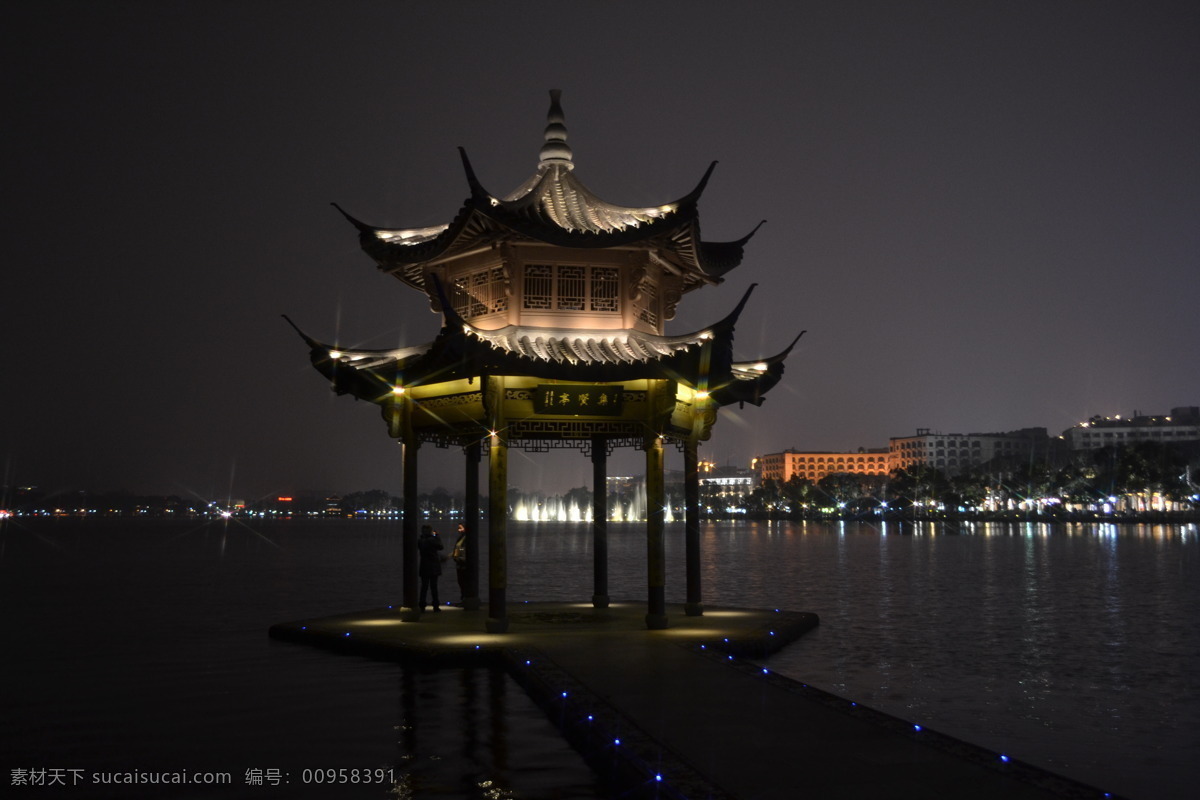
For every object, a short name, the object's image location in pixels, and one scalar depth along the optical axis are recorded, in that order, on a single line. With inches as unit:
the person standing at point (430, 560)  907.4
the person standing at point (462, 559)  932.6
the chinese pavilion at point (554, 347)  757.3
